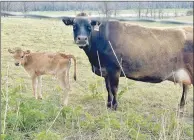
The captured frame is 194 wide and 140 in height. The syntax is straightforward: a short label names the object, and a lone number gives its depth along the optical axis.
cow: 6.84
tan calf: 7.16
